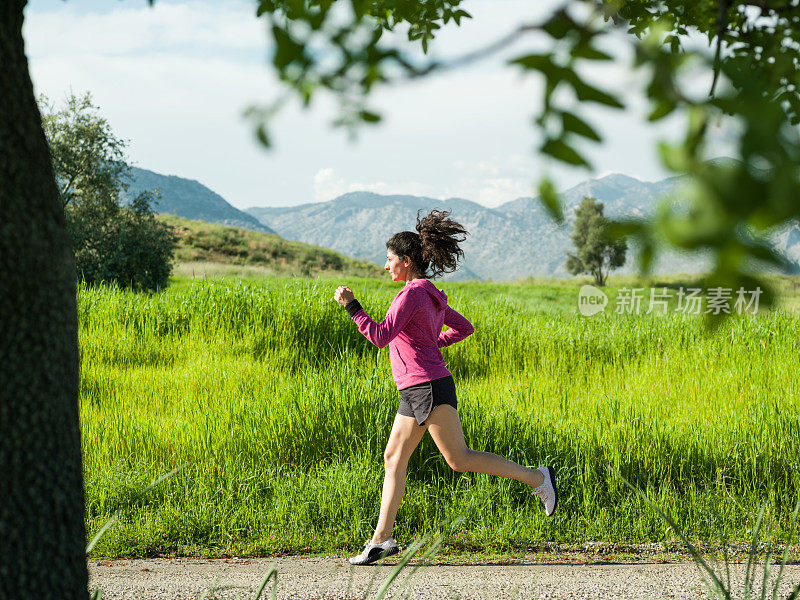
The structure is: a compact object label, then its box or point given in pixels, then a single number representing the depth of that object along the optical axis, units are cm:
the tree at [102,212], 2159
